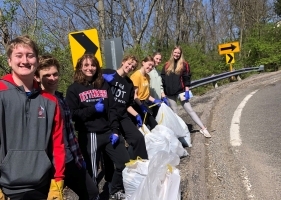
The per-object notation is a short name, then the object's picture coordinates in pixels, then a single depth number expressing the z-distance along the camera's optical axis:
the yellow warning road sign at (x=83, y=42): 3.20
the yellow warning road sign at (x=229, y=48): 9.38
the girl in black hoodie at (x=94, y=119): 2.23
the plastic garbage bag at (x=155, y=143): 2.82
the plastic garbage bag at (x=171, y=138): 2.88
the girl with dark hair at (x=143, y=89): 3.23
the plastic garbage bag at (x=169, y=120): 3.23
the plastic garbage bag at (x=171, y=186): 1.87
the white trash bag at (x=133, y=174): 2.12
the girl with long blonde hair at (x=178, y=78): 3.76
